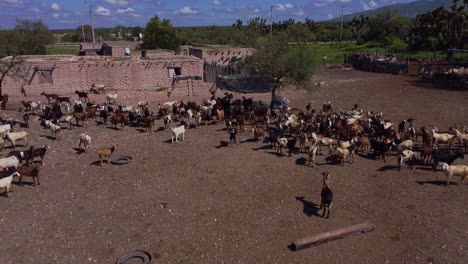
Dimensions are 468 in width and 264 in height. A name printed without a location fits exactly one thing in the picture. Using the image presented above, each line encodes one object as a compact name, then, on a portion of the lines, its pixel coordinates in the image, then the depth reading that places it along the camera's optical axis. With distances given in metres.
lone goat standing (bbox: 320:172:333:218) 11.08
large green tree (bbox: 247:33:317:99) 22.27
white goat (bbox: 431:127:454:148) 16.56
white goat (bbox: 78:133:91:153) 16.38
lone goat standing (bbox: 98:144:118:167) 14.85
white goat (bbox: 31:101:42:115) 22.06
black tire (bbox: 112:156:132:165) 15.27
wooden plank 9.80
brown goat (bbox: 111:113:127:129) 19.58
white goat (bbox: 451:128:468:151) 16.38
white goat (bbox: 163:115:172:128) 19.96
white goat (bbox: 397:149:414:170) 14.57
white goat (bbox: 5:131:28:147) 16.58
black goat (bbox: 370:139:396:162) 15.49
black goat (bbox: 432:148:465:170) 14.29
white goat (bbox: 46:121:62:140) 17.94
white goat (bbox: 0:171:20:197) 12.31
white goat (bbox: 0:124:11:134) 17.39
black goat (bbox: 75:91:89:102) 24.30
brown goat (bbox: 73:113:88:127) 19.83
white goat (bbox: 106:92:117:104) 24.58
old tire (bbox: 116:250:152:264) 9.31
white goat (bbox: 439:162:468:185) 13.16
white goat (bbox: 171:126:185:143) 17.81
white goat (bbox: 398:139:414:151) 15.65
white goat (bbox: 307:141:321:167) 14.85
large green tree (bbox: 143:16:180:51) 50.12
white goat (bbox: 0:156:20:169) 13.71
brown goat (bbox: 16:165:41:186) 13.09
